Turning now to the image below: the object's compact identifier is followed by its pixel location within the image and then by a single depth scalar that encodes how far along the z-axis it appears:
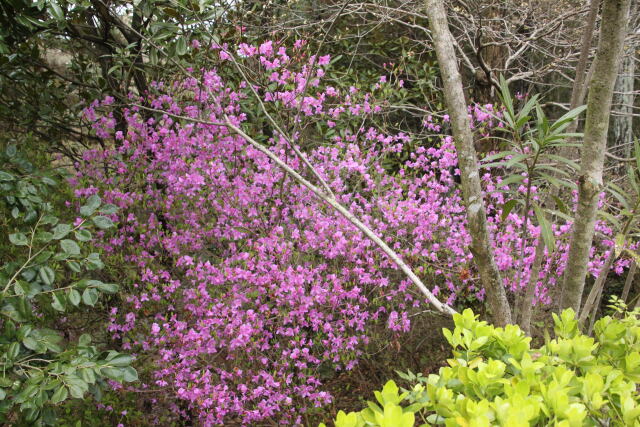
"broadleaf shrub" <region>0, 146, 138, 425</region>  1.84
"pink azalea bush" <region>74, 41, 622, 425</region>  3.36
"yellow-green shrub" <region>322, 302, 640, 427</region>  1.02
